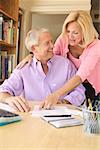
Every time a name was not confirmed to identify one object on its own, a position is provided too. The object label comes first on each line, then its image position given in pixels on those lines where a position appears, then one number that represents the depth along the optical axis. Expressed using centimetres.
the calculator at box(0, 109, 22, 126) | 111
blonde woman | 190
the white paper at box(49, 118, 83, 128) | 112
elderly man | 201
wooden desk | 85
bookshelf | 323
